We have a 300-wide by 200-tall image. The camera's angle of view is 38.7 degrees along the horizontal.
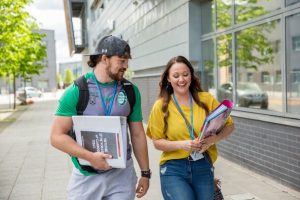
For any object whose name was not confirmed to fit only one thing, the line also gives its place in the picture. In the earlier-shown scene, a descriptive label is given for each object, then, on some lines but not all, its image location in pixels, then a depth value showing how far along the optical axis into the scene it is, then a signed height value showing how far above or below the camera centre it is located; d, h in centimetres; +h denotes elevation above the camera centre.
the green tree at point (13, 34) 1850 +240
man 262 -18
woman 304 -36
